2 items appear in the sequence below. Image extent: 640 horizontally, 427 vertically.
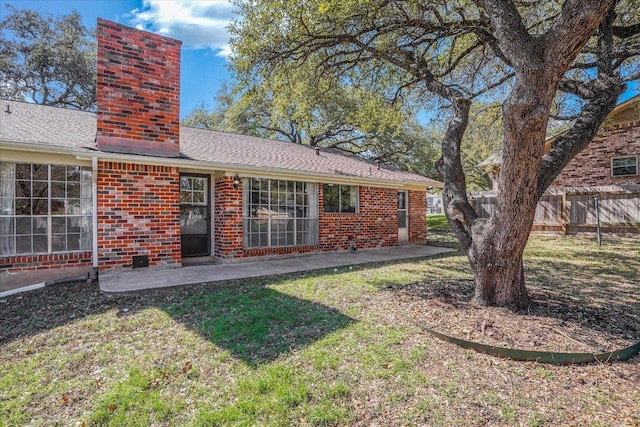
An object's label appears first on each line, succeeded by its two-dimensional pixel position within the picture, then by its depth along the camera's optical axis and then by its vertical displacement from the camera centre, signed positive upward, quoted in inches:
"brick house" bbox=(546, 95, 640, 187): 554.9 +103.6
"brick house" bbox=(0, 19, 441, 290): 251.9 +26.5
